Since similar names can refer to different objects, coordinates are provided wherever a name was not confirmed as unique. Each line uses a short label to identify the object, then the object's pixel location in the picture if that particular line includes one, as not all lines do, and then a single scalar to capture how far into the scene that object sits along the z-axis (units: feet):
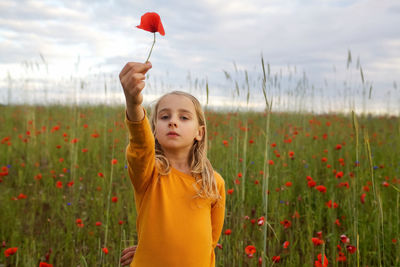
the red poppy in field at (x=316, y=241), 5.52
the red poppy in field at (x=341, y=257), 5.44
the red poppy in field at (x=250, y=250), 5.14
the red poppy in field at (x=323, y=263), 3.68
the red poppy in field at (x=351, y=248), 5.18
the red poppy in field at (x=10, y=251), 5.53
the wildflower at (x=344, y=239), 5.66
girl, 3.76
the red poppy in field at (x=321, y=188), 7.17
